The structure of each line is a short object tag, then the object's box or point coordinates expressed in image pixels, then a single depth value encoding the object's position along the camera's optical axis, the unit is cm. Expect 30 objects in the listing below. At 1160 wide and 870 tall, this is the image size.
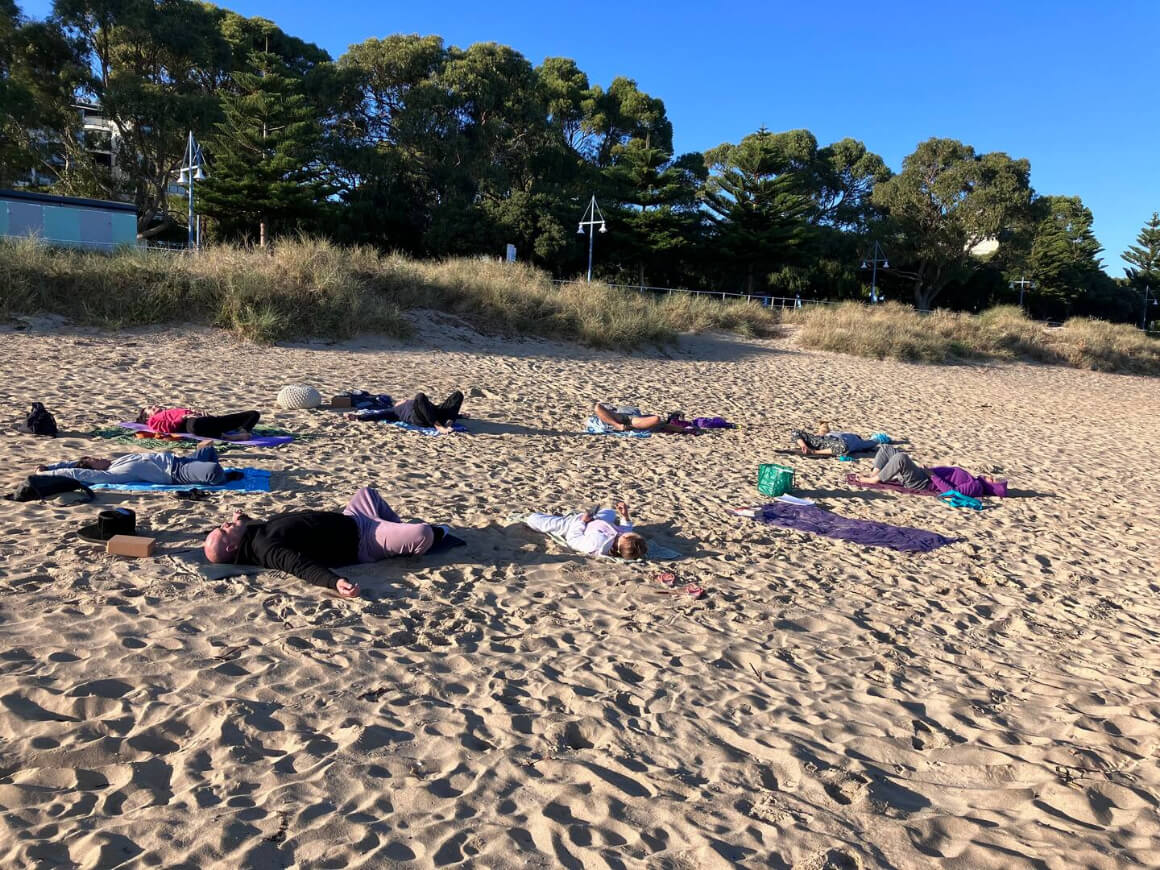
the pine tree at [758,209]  3259
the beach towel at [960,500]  655
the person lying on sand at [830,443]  827
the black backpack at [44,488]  466
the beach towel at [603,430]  853
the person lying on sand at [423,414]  774
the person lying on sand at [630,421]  873
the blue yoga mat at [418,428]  771
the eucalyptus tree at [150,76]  2628
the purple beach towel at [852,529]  540
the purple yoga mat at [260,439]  652
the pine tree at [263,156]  2450
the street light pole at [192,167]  1841
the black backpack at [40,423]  621
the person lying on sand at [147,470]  513
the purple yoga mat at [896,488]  688
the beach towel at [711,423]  931
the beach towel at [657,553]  473
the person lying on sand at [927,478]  691
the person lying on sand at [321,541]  386
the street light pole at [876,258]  3241
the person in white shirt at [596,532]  464
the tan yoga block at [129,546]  394
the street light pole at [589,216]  2922
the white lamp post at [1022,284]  4323
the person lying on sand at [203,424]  655
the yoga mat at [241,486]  505
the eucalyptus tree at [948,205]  3528
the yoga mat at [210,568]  387
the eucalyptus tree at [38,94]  2597
